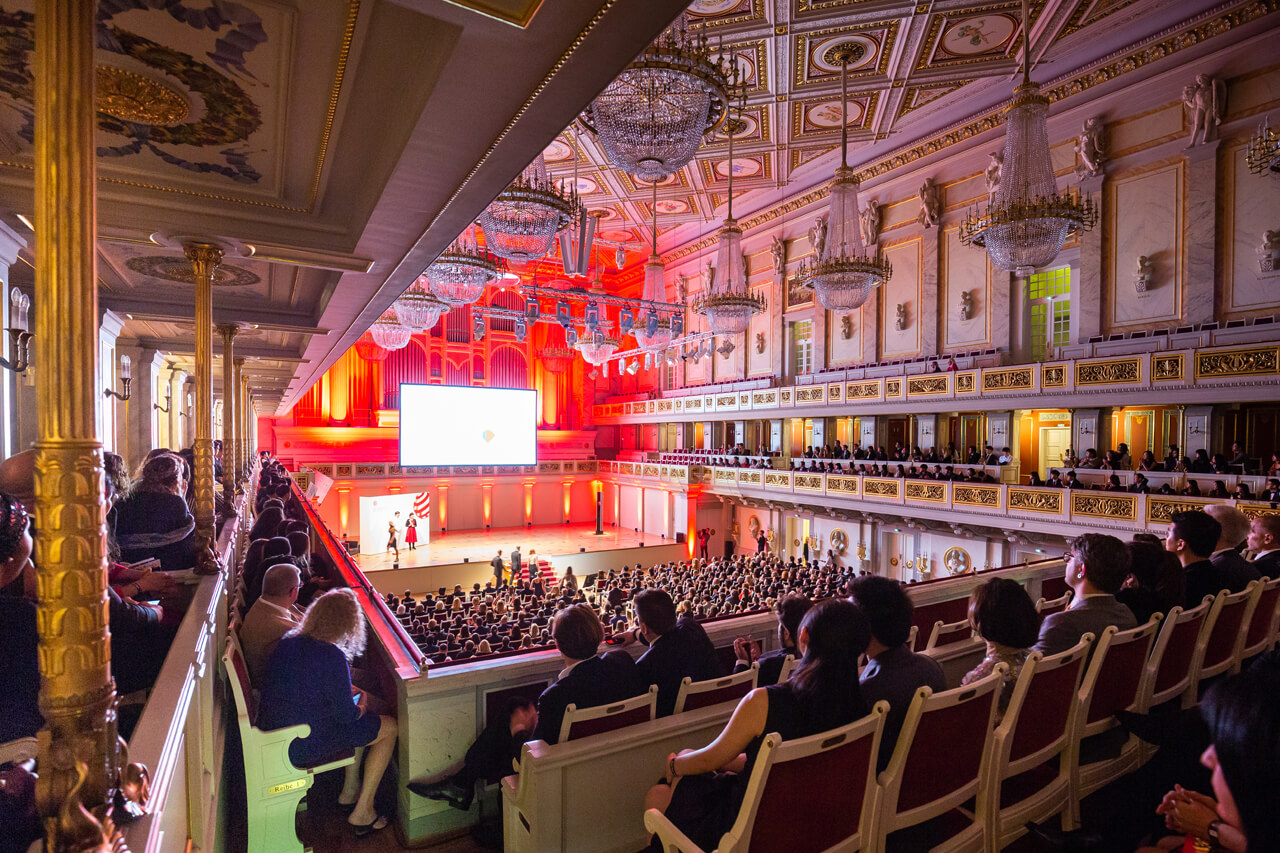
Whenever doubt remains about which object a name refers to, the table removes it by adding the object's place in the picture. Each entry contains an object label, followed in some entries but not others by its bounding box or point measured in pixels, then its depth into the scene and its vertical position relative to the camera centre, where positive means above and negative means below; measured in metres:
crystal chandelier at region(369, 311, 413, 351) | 9.80 +1.50
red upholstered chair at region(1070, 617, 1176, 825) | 2.69 -1.29
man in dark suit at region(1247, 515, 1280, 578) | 4.37 -0.98
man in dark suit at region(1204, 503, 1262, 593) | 3.72 -0.92
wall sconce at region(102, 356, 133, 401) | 7.61 +0.55
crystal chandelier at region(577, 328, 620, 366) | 14.41 +1.72
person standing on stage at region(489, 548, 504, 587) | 15.27 -3.84
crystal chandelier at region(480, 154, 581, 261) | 5.59 +1.87
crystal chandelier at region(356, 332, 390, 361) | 23.59 +2.70
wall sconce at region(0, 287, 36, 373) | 4.33 +0.63
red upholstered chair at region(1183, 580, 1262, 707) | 3.27 -1.22
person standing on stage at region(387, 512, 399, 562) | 21.58 -4.11
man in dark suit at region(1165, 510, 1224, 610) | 3.67 -0.82
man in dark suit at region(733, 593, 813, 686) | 2.82 -1.03
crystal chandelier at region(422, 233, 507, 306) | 6.61 +1.64
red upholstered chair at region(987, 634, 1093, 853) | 2.39 -1.37
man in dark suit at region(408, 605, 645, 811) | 2.64 -1.21
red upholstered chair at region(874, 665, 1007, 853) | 2.03 -1.21
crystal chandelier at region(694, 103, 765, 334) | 9.69 +2.07
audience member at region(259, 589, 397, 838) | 2.73 -1.25
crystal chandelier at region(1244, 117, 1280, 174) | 6.17 +2.84
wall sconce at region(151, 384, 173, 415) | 12.26 +0.42
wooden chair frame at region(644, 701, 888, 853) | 1.68 -1.07
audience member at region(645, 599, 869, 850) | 1.99 -0.94
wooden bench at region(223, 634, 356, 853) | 2.64 -1.59
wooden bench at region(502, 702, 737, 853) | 2.37 -1.49
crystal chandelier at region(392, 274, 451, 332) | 7.51 +1.43
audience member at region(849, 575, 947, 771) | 2.21 -0.89
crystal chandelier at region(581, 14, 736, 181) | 4.12 +2.15
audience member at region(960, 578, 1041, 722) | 2.58 -0.88
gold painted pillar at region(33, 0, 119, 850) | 1.17 -0.04
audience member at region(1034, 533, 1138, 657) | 2.83 -0.88
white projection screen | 21.97 -0.26
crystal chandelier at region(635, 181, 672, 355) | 12.05 +2.28
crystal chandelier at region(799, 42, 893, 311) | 7.80 +2.11
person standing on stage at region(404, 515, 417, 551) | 22.35 -4.19
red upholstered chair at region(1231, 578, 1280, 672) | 3.69 -1.29
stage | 14.96 -4.66
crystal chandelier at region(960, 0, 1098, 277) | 6.64 +2.46
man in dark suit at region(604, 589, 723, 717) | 2.88 -1.12
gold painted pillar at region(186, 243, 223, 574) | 3.81 +0.21
